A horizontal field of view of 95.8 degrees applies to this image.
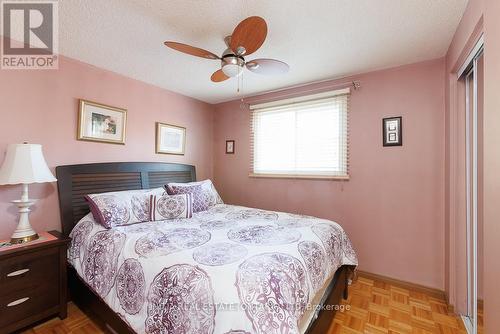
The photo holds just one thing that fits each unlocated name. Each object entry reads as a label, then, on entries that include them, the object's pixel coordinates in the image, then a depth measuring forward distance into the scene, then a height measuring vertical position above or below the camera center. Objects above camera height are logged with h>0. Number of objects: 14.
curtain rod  2.67 +1.03
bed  1.08 -0.61
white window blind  2.78 +0.44
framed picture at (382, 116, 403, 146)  2.42 +0.42
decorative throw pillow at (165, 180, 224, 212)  2.67 -0.30
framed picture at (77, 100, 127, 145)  2.43 +0.51
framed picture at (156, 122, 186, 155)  3.17 +0.43
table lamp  1.78 -0.05
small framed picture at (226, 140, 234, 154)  3.76 +0.36
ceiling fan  1.39 +0.85
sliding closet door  1.63 -0.10
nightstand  1.66 -0.92
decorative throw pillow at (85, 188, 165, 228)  2.01 -0.38
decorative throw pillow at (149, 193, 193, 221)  2.29 -0.41
